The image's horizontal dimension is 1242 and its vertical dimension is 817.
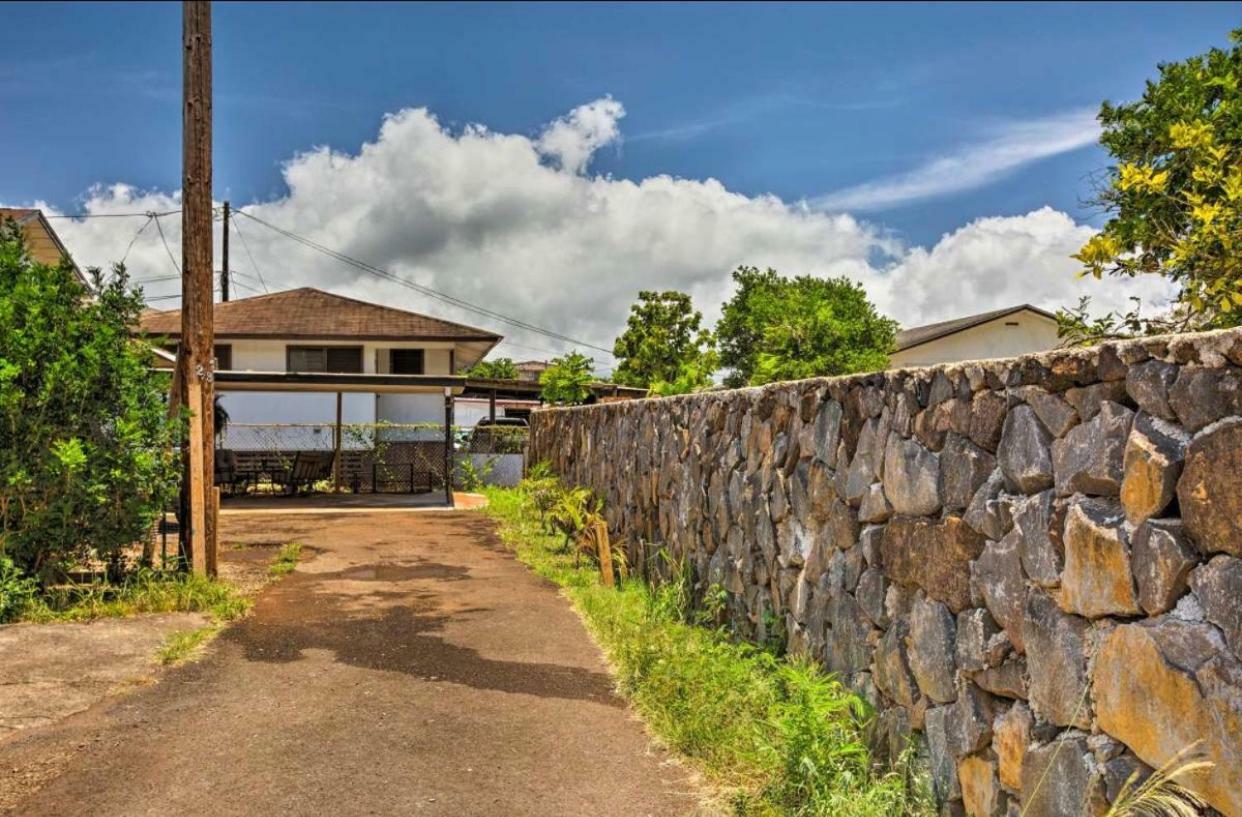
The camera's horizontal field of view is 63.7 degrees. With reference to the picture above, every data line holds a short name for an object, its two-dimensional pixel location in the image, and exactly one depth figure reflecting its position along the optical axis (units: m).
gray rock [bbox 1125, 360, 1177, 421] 2.95
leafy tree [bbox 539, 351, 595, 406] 21.92
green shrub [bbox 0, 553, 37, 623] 7.79
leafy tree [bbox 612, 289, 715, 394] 40.88
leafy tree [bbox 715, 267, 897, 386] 26.42
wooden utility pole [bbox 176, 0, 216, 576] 9.55
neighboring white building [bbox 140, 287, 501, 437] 27.09
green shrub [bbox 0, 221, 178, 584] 8.12
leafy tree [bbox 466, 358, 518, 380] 55.28
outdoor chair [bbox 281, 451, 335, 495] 21.17
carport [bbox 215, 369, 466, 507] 18.83
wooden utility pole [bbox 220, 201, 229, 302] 39.38
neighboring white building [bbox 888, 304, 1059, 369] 32.97
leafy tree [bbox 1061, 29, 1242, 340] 4.76
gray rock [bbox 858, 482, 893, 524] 4.66
